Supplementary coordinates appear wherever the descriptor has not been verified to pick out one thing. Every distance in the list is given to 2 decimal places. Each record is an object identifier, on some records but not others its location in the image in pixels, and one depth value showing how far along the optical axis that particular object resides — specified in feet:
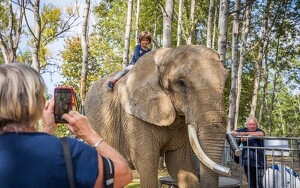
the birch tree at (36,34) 36.49
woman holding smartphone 6.66
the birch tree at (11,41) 44.50
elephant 17.51
